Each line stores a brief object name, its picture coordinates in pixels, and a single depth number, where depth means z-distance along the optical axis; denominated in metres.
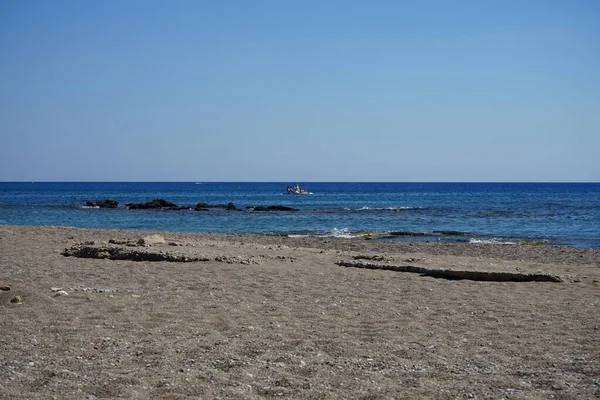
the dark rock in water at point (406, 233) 30.21
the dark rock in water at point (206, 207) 54.25
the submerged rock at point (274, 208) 52.25
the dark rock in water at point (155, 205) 54.56
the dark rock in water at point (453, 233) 30.20
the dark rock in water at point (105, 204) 57.12
